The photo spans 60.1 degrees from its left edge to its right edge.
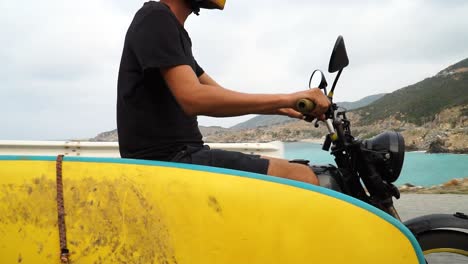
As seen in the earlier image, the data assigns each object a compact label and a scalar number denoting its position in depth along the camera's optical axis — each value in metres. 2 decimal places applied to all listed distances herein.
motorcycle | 1.71
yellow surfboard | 1.32
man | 1.56
